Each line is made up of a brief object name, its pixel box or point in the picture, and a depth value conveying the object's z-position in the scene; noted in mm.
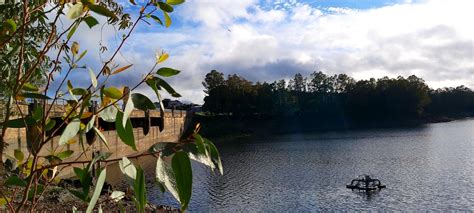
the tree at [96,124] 965
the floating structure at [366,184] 23703
